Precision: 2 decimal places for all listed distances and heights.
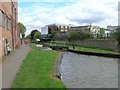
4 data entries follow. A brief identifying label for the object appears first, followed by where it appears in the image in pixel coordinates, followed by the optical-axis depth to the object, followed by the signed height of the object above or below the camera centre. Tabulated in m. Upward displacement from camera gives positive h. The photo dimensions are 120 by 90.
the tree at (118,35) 20.19 +0.98
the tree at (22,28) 42.58 +4.92
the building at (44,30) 66.66 +6.65
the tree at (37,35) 58.59 +3.25
